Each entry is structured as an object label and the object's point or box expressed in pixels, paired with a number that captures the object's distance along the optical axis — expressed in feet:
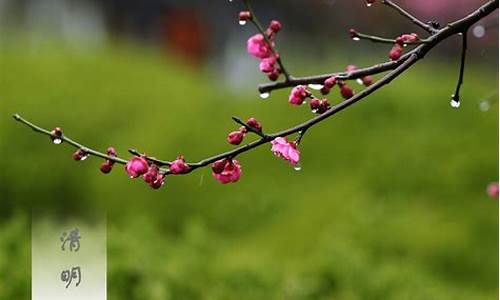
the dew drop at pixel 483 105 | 9.13
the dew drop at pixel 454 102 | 8.30
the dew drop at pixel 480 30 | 9.19
